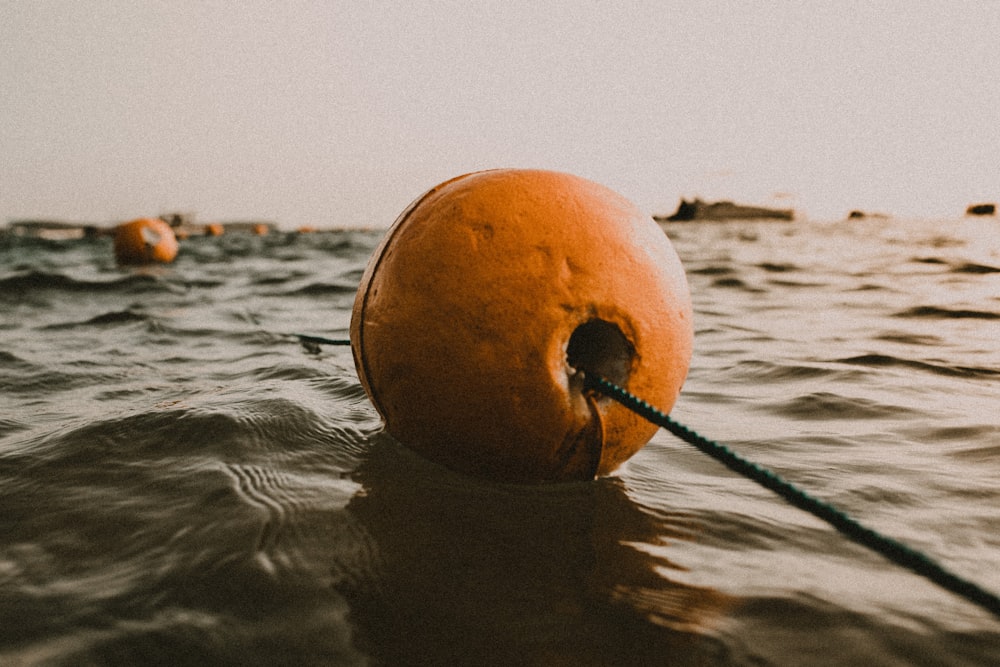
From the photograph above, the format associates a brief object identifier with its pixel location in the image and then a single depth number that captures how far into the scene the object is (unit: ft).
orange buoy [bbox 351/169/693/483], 6.51
